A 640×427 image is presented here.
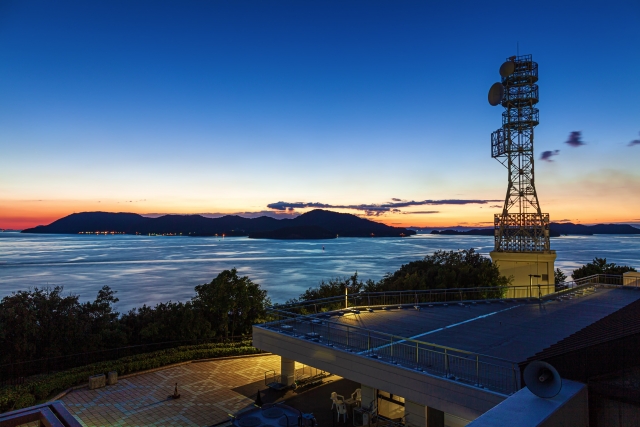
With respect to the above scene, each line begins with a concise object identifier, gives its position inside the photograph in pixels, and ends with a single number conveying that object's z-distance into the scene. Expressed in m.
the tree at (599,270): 26.95
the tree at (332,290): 23.59
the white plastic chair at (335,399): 10.71
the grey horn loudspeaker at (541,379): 4.48
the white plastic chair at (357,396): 11.02
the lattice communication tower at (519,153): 25.08
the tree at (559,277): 34.41
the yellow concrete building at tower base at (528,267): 24.23
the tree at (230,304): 18.36
